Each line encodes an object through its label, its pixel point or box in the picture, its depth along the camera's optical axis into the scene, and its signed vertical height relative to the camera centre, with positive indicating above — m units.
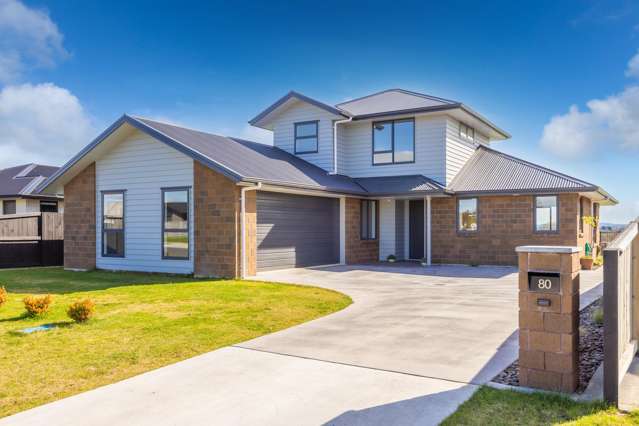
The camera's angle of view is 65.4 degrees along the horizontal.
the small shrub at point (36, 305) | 7.91 -1.37
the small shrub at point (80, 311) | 7.33 -1.36
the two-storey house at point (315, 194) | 14.09 +0.76
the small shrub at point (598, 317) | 6.93 -1.43
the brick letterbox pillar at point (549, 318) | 4.26 -0.88
